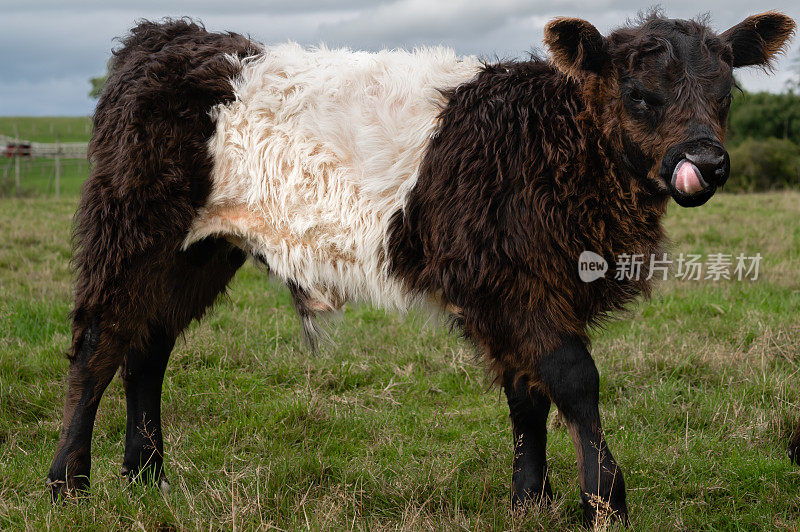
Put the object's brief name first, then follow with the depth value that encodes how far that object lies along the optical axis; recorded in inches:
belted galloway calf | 121.7
